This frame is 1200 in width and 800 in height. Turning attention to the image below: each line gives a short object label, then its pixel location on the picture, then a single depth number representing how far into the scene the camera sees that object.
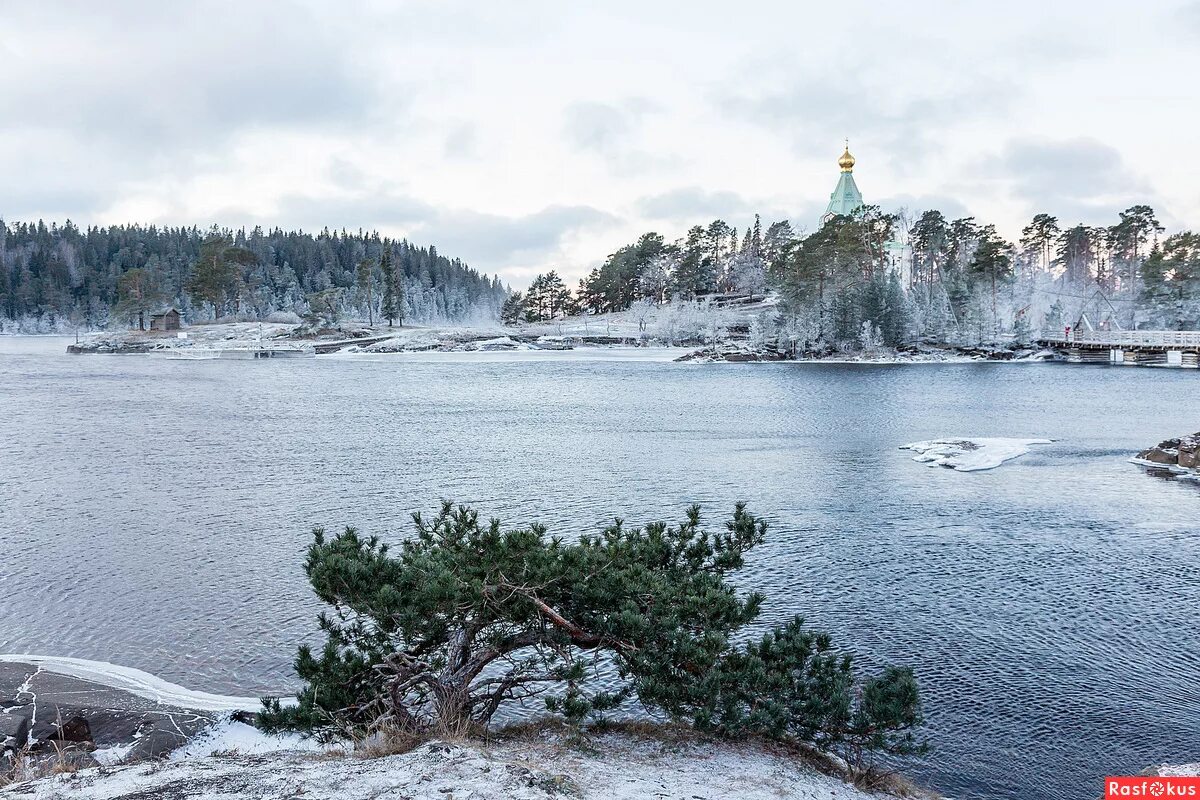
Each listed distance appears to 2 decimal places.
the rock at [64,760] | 8.22
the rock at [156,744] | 9.28
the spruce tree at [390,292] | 145.75
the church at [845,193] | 140.25
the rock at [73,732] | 9.70
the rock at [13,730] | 9.45
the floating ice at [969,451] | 30.86
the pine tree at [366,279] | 156.62
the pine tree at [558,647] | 8.40
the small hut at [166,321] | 132.75
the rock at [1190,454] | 28.98
